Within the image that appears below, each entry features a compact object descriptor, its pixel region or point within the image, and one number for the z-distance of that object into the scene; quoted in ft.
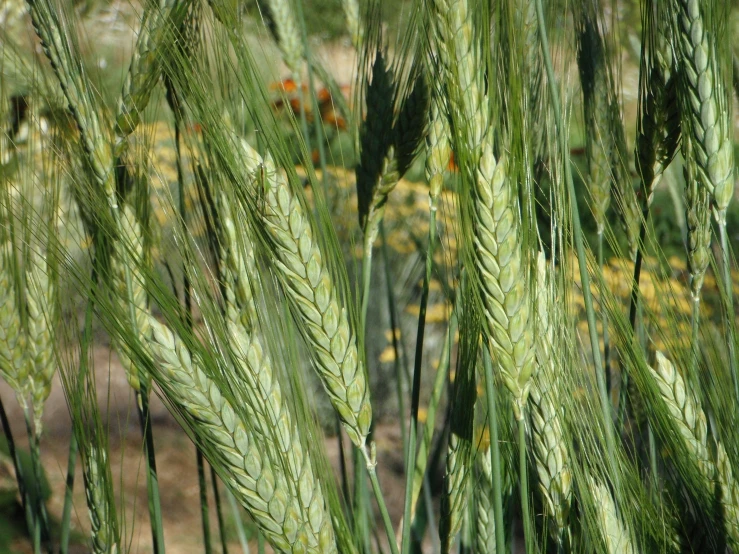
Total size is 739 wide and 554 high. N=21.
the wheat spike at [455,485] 2.05
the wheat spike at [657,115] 2.15
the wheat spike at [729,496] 1.96
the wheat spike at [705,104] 2.01
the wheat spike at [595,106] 2.33
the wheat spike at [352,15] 2.73
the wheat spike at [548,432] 1.96
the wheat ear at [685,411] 2.01
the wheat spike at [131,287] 2.06
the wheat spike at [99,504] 2.07
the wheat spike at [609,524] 1.93
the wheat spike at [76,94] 2.04
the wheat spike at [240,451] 1.85
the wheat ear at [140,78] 2.05
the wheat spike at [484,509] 2.10
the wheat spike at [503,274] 1.86
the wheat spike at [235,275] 2.04
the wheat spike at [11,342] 2.15
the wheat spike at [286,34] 2.74
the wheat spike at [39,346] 2.21
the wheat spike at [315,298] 1.86
